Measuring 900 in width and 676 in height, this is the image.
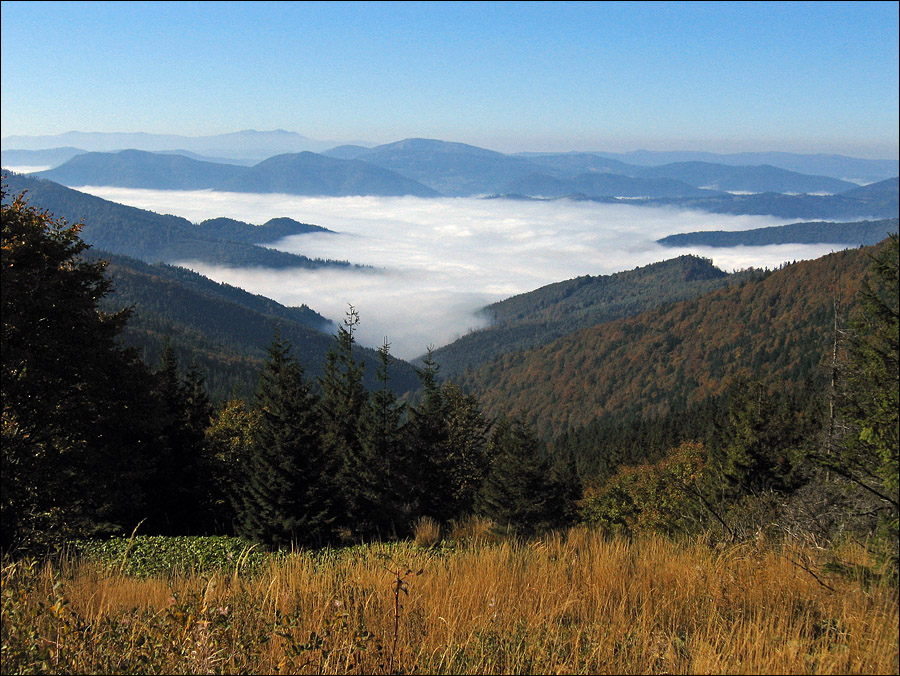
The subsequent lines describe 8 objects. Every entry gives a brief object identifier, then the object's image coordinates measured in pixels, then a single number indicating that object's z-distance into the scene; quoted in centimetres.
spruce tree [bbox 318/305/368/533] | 2670
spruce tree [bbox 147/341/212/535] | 2280
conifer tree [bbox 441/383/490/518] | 3464
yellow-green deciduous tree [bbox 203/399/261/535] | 2469
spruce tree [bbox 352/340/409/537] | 2795
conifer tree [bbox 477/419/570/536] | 2844
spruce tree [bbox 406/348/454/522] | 3145
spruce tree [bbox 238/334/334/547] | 1767
